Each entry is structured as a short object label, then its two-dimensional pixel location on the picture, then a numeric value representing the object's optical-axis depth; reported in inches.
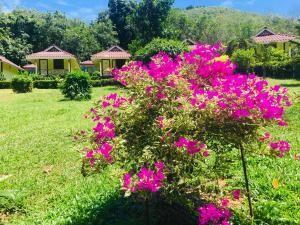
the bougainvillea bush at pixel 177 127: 100.4
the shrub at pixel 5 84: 900.0
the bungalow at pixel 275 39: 1132.9
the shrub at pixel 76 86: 585.0
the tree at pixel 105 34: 1513.8
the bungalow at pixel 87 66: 1429.8
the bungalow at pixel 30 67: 1437.0
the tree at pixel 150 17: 978.2
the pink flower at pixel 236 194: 112.6
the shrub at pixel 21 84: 753.6
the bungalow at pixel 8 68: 1193.1
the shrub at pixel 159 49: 747.2
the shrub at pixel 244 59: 817.9
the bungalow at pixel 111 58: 1095.9
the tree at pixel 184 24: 2002.1
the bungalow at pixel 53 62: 1102.9
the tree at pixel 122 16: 1560.0
